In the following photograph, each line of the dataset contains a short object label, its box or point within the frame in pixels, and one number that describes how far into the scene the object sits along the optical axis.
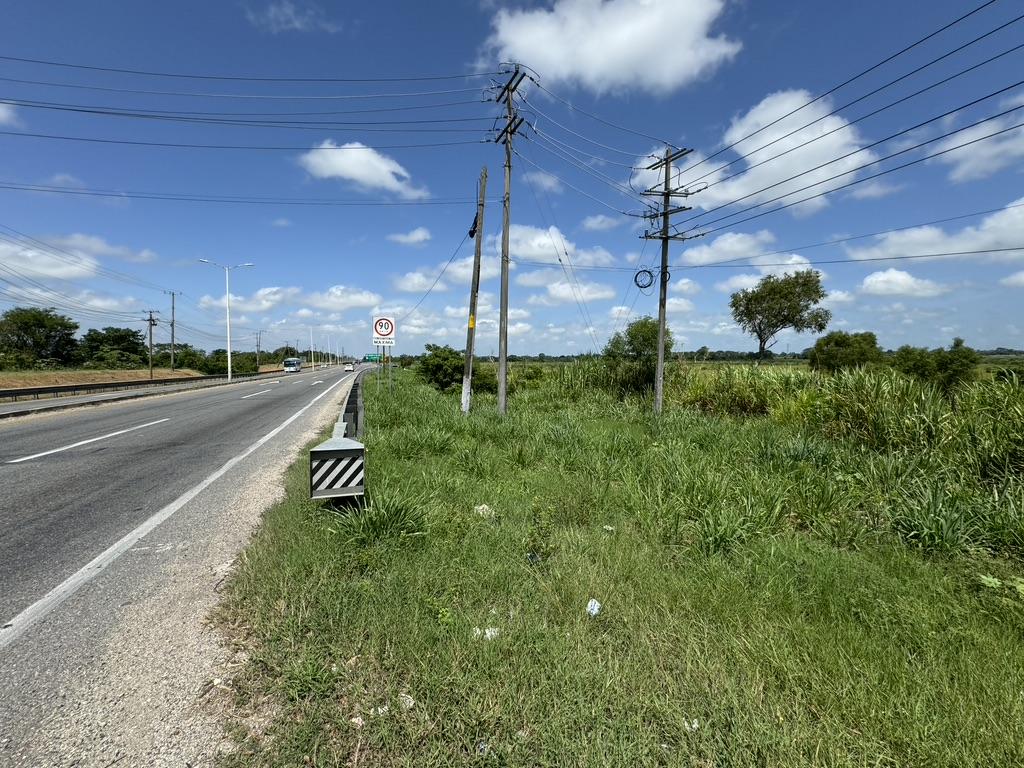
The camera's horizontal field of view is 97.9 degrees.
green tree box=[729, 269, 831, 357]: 42.81
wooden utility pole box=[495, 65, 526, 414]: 13.90
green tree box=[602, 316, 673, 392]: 22.64
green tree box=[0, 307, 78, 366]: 57.41
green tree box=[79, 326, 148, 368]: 63.22
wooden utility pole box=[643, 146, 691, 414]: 18.03
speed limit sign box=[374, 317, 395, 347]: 16.28
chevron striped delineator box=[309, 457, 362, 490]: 4.43
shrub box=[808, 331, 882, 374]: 43.41
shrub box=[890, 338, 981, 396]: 35.31
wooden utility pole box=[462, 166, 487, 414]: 14.60
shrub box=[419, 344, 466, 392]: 26.28
